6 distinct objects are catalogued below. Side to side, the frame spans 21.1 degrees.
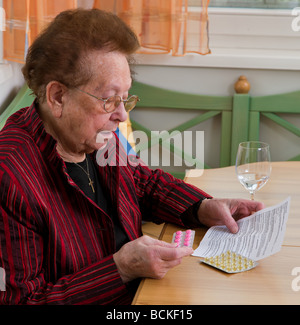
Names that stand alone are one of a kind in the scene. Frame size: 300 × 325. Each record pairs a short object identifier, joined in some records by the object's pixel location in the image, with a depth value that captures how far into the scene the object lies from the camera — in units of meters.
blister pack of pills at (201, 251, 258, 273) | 1.44
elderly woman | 1.41
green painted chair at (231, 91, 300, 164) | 2.77
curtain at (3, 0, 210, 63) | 2.69
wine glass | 1.71
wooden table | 1.35
